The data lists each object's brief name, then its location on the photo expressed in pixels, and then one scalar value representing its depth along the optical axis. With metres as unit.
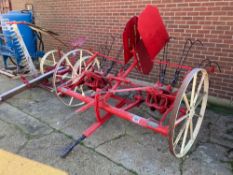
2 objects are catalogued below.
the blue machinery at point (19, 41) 3.67
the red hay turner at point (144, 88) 1.88
